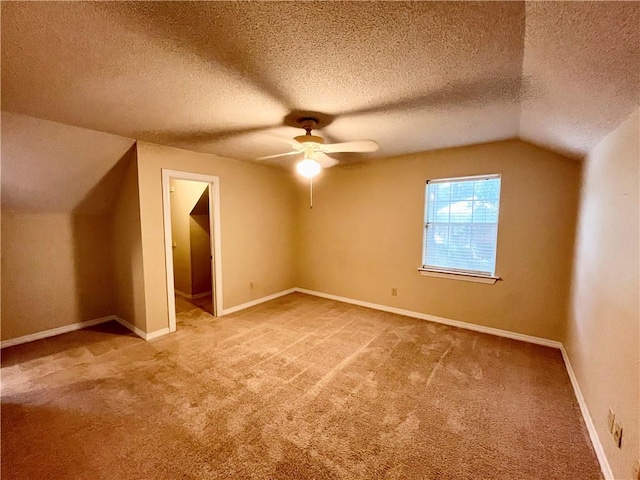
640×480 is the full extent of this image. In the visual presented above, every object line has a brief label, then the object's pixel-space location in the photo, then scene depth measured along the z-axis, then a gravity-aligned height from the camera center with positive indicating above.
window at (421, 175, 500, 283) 3.32 -0.09
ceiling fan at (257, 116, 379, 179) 2.29 +0.63
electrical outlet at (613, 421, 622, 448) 1.39 -1.14
